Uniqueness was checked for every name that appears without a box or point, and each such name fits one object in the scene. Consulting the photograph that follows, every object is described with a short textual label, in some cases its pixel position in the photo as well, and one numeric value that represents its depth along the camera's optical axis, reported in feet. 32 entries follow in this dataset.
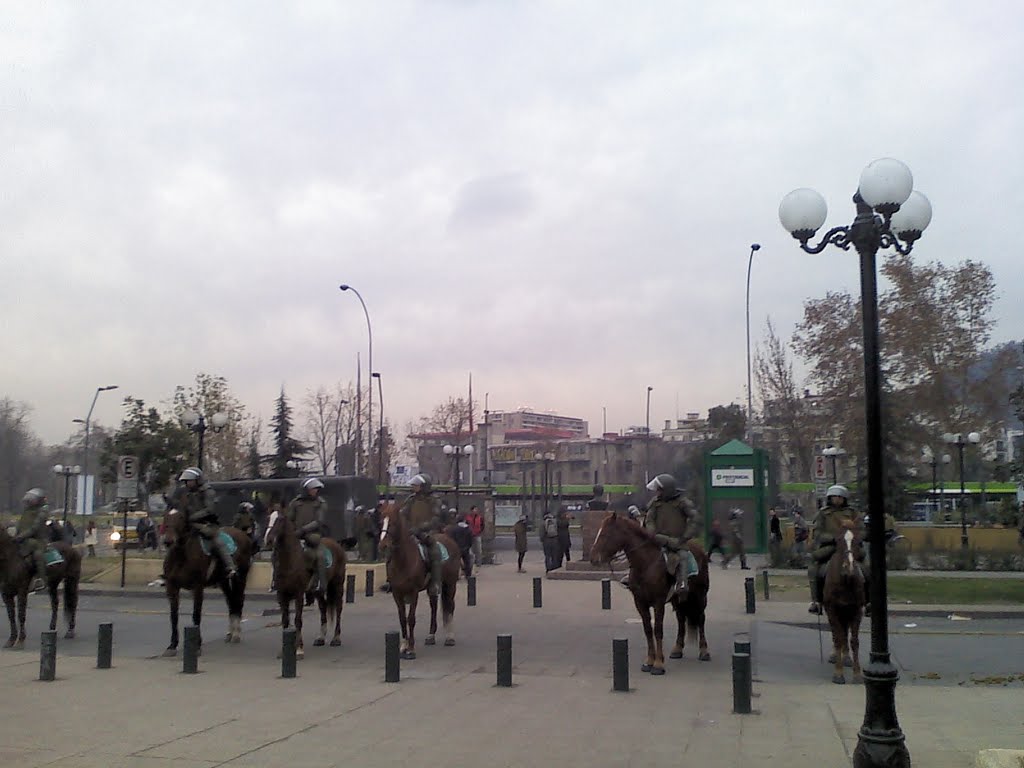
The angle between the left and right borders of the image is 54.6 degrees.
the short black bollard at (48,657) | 42.83
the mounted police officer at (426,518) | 51.67
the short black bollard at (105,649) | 45.78
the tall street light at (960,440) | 138.83
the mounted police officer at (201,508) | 50.29
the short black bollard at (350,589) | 75.97
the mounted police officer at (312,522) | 51.67
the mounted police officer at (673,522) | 44.51
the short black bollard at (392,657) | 41.57
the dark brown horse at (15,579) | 54.29
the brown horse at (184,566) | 49.88
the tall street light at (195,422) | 87.81
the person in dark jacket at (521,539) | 104.58
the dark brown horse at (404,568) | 49.39
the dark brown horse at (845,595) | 41.34
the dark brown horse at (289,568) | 49.37
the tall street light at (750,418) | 162.20
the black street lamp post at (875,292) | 25.44
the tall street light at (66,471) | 143.38
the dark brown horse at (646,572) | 43.78
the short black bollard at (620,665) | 39.04
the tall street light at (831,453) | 108.93
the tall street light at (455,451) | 131.85
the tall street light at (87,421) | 195.86
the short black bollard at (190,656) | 44.45
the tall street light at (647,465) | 316.58
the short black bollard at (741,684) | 34.99
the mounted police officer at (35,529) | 54.44
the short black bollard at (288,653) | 43.16
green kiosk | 116.06
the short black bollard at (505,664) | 40.57
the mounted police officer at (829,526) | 42.88
